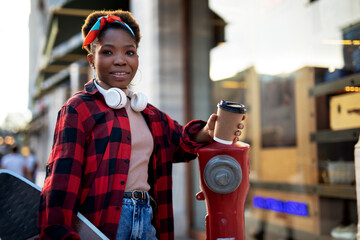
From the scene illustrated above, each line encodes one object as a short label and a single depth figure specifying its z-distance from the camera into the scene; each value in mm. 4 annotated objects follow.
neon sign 3928
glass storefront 3352
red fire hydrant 1815
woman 1662
